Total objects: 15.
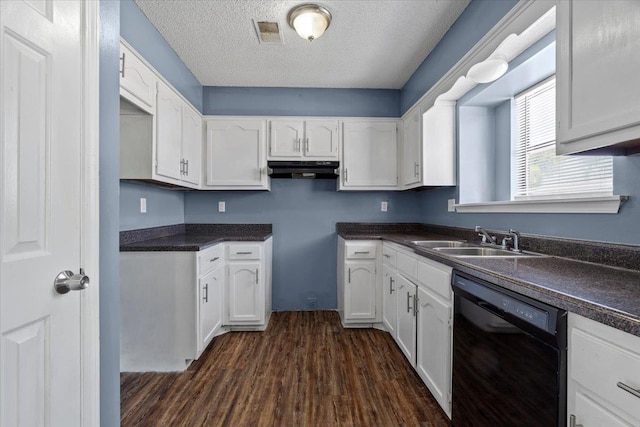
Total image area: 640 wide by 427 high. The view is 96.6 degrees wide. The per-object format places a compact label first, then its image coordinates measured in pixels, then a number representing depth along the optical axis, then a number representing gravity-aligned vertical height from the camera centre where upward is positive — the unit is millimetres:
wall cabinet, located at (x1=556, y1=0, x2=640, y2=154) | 834 +442
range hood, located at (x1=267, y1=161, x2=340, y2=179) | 2908 +453
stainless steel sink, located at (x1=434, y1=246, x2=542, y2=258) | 1556 -240
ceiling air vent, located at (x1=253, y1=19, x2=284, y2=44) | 2137 +1412
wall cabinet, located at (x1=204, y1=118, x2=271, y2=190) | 2998 +633
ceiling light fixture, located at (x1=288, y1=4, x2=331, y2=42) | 1916 +1332
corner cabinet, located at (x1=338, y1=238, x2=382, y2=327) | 2744 -683
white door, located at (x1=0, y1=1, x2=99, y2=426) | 709 +21
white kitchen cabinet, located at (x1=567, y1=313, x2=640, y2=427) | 639 -396
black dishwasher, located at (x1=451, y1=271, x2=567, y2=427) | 836 -520
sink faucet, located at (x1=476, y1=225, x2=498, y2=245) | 1877 -162
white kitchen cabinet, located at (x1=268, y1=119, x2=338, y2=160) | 3016 +775
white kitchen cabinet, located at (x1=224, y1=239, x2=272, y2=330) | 2672 -693
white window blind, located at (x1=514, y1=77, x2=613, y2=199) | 1485 +311
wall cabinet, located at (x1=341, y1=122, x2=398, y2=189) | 3047 +630
